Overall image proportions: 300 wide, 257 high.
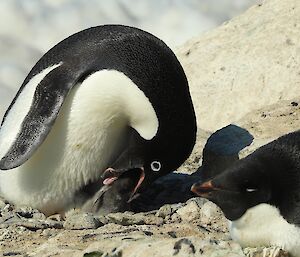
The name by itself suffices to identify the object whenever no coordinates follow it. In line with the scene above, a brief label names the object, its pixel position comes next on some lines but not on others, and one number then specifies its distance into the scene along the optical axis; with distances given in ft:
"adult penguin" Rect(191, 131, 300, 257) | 24.26
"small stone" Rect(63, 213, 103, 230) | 30.37
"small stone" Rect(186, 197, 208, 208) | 33.04
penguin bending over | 32.53
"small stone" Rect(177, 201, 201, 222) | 32.40
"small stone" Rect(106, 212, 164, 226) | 31.68
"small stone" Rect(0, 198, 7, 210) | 34.55
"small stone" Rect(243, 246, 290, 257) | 23.95
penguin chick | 34.01
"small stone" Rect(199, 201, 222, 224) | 31.68
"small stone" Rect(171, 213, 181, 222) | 32.52
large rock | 56.80
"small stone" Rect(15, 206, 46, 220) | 33.22
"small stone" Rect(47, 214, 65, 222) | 33.44
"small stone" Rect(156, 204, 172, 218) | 33.17
